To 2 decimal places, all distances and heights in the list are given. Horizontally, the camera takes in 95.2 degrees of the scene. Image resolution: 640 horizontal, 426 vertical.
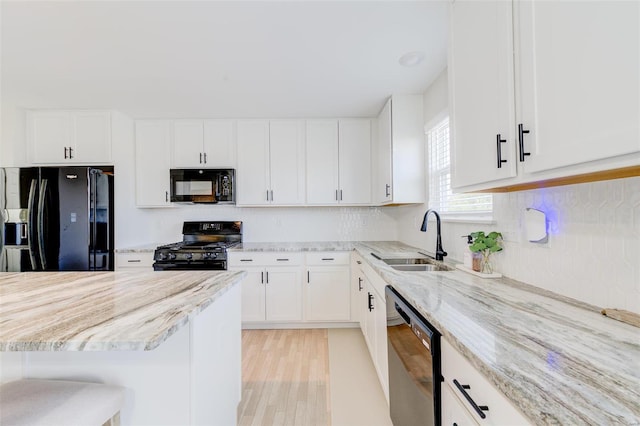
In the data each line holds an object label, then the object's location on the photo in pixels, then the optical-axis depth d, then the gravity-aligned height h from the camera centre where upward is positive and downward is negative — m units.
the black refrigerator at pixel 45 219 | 2.80 -0.01
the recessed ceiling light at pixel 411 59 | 2.06 +1.12
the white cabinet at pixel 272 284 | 3.10 -0.74
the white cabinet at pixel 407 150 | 2.74 +0.59
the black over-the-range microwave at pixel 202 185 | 3.29 +0.34
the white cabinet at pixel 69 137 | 3.13 +0.87
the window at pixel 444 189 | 1.93 +0.20
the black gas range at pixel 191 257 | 3.00 -0.42
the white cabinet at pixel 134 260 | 3.07 -0.46
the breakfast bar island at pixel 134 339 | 0.80 -0.34
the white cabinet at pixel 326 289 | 3.11 -0.80
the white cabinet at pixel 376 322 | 1.79 -0.78
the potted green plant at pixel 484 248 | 1.57 -0.20
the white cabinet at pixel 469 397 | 0.66 -0.48
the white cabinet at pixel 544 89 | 0.66 +0.36
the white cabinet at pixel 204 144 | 3.42 +0.84
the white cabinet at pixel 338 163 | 3.44 +0.60
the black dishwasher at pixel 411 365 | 1.01 -0.62
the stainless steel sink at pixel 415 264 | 2.00 -0.38
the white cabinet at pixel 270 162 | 3.43 +0.62
